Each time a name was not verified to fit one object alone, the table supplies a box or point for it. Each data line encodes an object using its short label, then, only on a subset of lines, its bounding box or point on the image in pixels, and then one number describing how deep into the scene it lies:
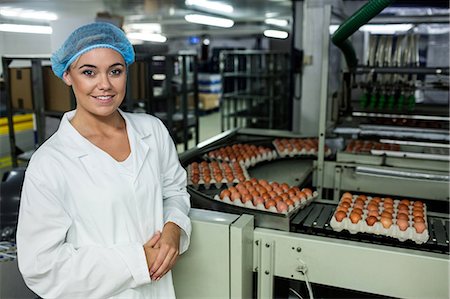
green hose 1.63
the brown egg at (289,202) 1.62
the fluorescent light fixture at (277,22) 9.20
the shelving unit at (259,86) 6.26
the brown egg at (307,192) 1.76
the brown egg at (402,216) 1.49
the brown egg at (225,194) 1.75
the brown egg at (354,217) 1.47
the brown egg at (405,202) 1.69
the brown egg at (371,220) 1.45
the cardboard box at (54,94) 3.29
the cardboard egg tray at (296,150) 2.69
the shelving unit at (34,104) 3.30
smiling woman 1.04
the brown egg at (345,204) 1.64
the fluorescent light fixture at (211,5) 5.72
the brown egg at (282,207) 1.55
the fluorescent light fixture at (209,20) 7.62
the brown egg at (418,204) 1.68
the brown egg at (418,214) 1.54
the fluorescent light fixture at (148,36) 10.51
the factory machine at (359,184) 1.38
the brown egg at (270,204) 1.60
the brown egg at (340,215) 1.48
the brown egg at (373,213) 1.52
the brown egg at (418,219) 1.47
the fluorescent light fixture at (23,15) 3.69
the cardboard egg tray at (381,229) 1.40
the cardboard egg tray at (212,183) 2.00
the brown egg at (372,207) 1.59
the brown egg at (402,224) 1.41
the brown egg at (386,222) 1.43
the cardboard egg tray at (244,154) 2.45
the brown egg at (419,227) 1.39
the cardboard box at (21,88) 3.48
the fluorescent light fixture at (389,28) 3.26
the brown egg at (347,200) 1.71
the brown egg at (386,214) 1.49
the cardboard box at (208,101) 10.06
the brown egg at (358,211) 1.54
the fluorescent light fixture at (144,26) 9.74
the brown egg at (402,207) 1.63
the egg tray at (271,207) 1.58
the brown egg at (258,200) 1.65
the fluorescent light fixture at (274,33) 10.97
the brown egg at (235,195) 1.72
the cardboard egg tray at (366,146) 2.51
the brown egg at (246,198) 1.69
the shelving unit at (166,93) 3.88
